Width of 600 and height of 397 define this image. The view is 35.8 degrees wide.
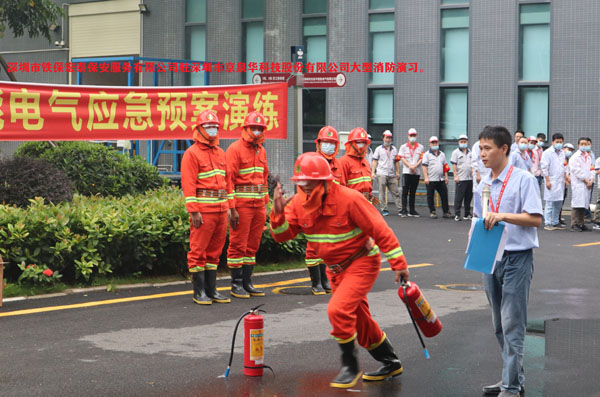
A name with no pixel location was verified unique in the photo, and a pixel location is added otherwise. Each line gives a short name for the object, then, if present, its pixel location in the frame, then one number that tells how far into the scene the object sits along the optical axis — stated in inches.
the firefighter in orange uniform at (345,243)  270.2
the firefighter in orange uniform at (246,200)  430.9
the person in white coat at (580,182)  784.6
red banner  502.6
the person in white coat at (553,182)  802.2
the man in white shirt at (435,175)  888.3
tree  854.5
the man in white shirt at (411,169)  898.7
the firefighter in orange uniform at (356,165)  462.9
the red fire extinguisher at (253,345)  284.2
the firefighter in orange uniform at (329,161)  443.8
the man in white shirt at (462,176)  863.7
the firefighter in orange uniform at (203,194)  406.9
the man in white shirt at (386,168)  911.7
